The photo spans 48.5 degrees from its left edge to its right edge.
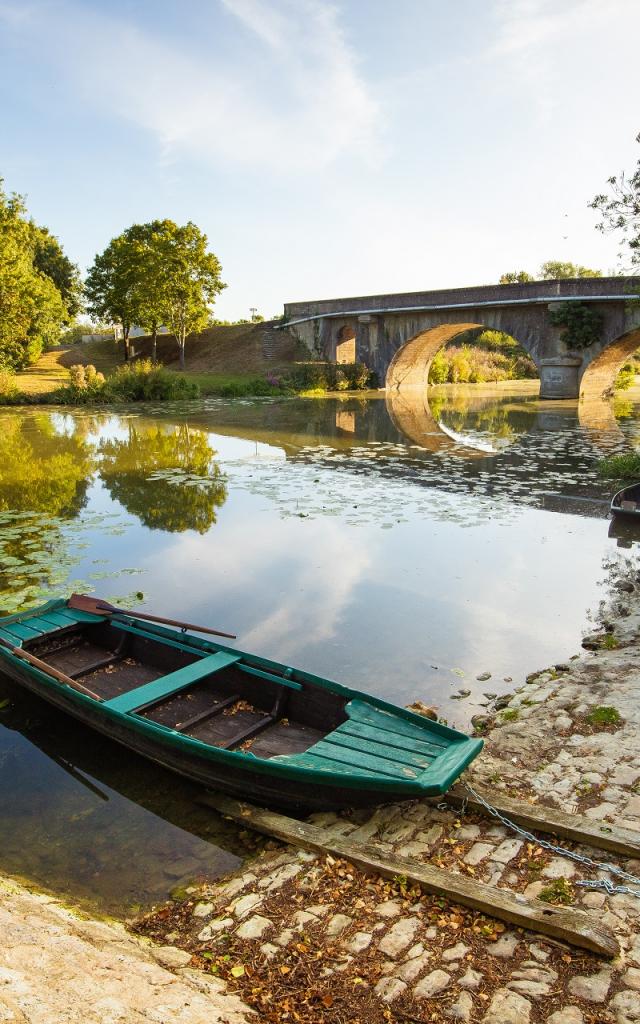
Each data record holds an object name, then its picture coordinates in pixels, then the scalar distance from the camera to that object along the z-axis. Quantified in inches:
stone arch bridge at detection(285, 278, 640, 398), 1104.3
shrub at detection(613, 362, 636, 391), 1521.9
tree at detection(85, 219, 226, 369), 1448.1
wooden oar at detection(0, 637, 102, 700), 196.3
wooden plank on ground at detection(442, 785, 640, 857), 145.3
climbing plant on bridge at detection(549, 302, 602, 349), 1106.1
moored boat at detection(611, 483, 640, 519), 405.4
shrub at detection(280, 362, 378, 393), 1444.5
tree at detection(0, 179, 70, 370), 1165.7
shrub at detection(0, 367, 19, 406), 1158.8
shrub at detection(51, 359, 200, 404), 1205.7
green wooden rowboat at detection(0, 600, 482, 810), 159.9
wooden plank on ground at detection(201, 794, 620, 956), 122.4
